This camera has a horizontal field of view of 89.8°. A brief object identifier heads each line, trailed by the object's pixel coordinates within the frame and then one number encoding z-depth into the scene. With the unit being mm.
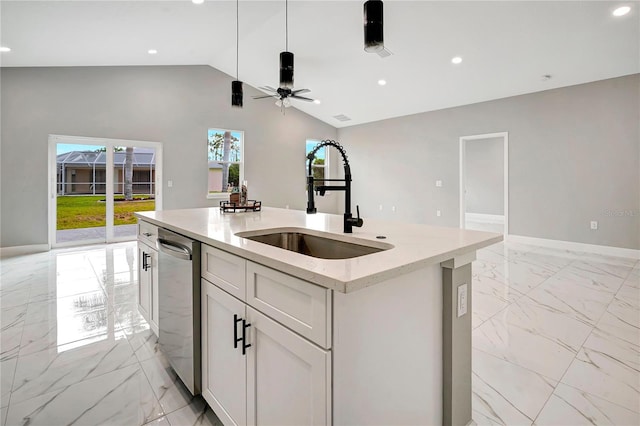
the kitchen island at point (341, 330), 902
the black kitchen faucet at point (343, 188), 1494
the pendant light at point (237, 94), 3723
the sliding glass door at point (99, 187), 5551
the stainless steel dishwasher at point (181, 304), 1525
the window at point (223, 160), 7004
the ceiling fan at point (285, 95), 3795
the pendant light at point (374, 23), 1747
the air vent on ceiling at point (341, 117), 8172
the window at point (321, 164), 8820
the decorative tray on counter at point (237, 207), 2619
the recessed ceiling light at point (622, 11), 3522
